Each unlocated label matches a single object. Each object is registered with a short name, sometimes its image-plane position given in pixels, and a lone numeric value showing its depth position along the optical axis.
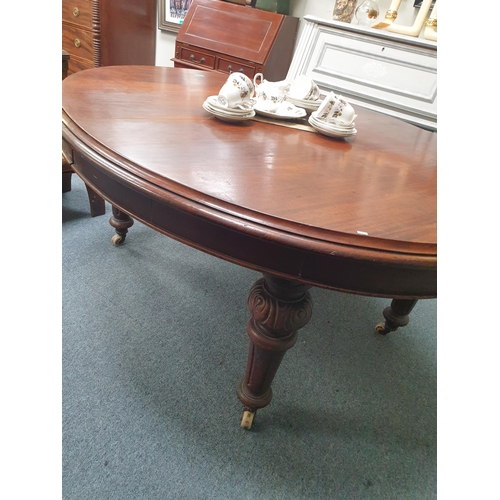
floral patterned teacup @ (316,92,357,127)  0.89
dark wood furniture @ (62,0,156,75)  2.18
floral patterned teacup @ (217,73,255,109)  0.82
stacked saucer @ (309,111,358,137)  0.90
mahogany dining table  0.48
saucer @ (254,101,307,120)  0.95
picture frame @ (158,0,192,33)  2.42
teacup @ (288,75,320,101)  1.05
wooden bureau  1.96
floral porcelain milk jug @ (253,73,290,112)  0.97
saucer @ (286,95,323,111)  1.05
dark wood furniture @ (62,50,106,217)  1.51
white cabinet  1.69
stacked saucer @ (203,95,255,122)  0.83
